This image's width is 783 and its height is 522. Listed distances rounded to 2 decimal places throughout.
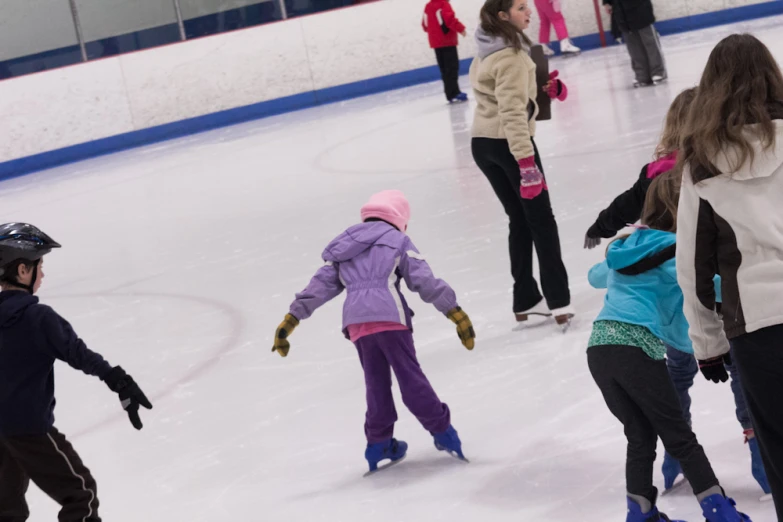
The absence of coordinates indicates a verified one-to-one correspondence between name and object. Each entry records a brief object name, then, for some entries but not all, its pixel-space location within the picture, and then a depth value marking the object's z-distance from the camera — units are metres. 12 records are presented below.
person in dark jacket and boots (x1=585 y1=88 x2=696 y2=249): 5.57
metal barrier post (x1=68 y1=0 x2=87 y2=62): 27.87
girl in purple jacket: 6.65
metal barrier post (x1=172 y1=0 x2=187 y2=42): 29.09
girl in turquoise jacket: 5.21
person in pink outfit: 30.47
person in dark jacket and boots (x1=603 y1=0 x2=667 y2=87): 21.20
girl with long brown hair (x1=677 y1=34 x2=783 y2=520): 4.19
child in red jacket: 25.31
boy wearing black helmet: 5.80
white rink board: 27.59
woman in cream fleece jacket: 8.53
